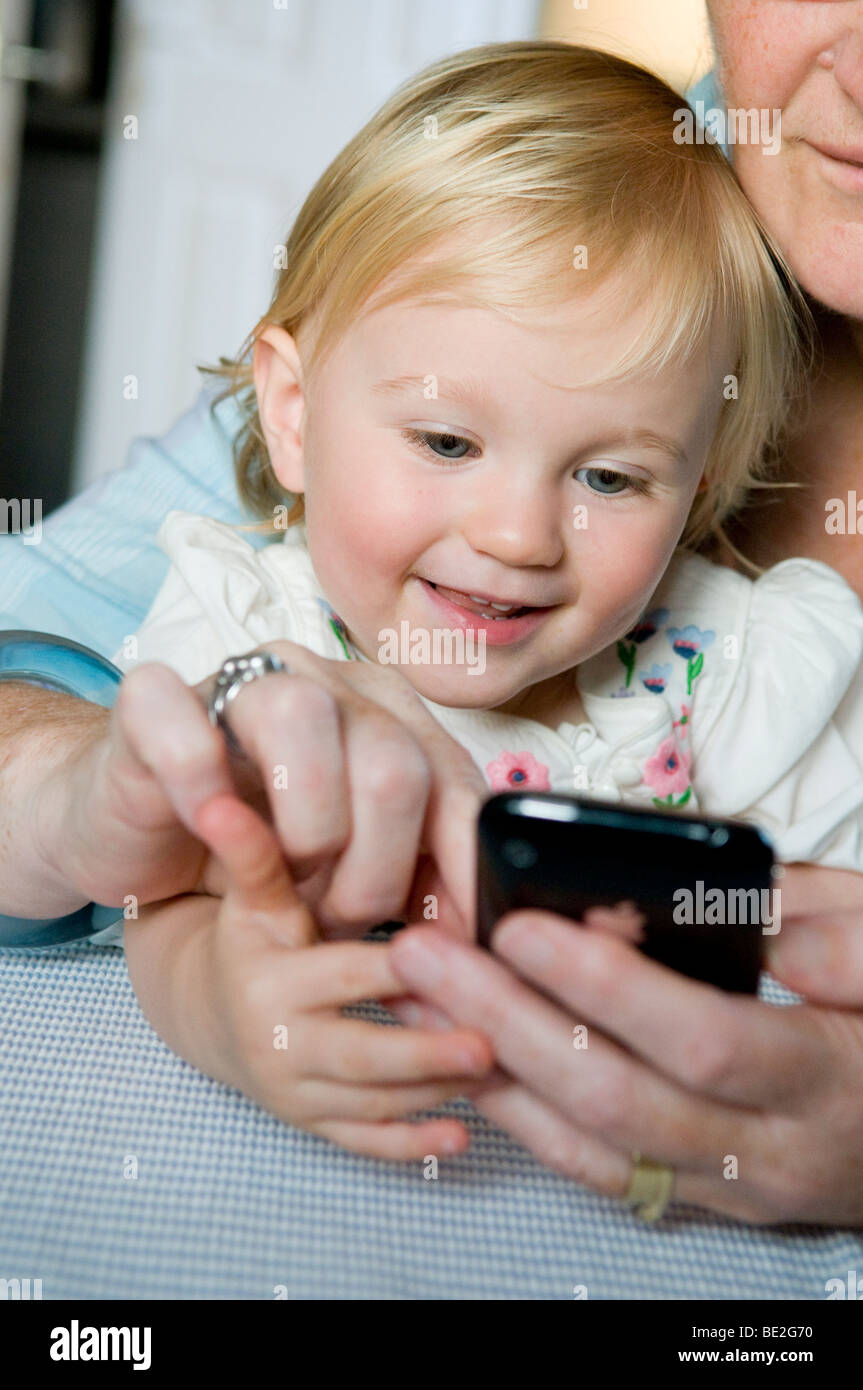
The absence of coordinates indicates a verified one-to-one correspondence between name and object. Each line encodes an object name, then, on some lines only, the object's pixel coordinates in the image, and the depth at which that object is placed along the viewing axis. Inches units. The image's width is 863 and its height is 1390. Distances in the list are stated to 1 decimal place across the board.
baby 34.1
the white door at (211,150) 116.2
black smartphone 21.6
